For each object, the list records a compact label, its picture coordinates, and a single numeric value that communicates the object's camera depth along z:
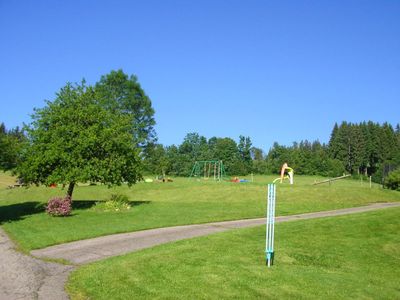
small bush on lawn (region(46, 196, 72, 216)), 21.35
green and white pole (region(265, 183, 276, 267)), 10.72
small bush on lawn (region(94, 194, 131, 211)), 23.87
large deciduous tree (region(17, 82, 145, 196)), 24.16
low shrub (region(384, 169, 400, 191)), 41.34
